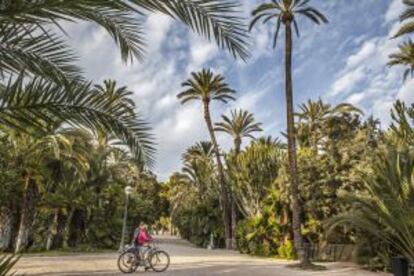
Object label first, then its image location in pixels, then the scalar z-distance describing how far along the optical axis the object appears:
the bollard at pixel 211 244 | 39.38
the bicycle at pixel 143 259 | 16.42
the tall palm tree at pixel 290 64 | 21.73
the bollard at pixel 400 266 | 10.33
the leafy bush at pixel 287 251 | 25.77
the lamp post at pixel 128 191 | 28.23
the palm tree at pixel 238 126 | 43.00
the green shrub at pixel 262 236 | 27.48
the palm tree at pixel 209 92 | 40.12
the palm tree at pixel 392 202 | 13.70
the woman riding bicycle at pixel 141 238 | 16.70
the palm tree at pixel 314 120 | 40.84
